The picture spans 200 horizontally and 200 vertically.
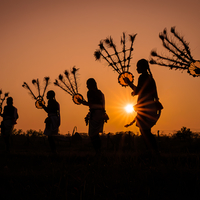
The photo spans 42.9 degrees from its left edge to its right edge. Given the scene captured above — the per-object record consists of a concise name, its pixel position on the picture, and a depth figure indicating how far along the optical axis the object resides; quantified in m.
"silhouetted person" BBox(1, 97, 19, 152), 9.81
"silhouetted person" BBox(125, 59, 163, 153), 5.03
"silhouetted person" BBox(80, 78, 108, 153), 6.40
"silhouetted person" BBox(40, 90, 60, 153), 8.02
